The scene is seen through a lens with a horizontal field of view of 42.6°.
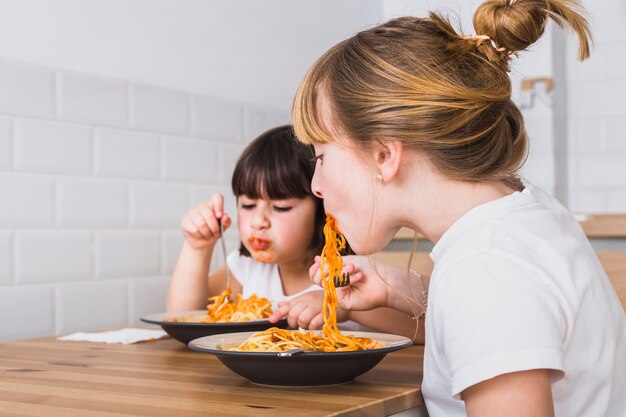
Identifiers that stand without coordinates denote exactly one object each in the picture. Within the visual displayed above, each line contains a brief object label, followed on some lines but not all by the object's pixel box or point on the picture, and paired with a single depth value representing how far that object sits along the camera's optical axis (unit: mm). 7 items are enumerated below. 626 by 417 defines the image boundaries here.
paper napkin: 1519
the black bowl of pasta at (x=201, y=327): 1354
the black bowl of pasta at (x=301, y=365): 978
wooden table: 890
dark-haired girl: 1814
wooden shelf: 2227
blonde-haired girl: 844
